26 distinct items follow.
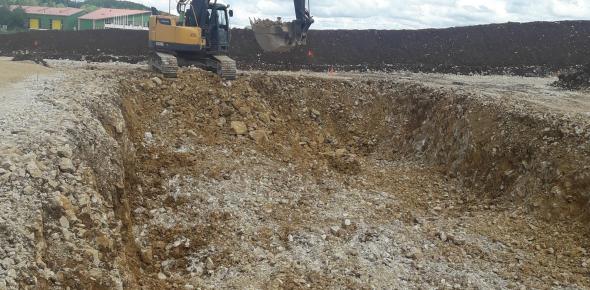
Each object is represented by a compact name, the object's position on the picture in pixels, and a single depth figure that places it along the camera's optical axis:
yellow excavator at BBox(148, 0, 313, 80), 14.95
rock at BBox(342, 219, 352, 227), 8.74
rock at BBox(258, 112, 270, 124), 13.00
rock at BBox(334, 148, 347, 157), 12.63
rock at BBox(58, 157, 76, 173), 6.29
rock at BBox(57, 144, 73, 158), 6.48
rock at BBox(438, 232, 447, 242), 8.43
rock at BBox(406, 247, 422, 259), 7.92
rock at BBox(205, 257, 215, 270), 7.27
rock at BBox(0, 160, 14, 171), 5.61
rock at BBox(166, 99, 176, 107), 12.31
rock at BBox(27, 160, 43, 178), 5.72
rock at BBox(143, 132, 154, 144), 10.68
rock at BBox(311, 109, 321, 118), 14.43
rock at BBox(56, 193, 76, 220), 5.66
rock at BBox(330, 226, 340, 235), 8.43
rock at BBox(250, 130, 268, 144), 11.84
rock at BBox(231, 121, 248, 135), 11.92
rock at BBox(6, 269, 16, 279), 4.44
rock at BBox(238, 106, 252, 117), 12.70
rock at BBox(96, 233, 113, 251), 5.82
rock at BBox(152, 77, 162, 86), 13.02
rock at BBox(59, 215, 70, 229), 5.52
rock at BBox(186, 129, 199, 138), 11.31
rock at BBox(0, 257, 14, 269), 4.50
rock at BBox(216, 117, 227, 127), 12.12
